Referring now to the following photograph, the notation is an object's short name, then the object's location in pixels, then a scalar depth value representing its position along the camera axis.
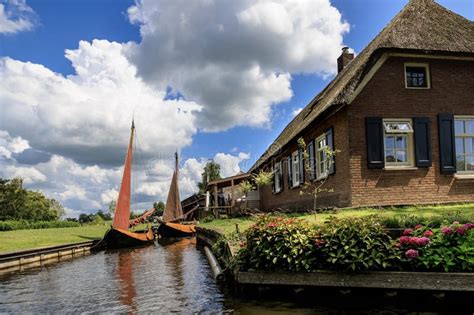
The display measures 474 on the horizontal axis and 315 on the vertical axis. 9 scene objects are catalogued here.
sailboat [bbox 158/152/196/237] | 29.43
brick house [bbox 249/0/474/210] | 13.18
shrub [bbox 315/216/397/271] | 6.26
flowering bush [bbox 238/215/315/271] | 6.59
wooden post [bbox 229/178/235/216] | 29.06
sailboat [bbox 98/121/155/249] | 21.53
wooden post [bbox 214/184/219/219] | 29.55
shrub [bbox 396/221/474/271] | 6.05
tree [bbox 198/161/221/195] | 66.29
